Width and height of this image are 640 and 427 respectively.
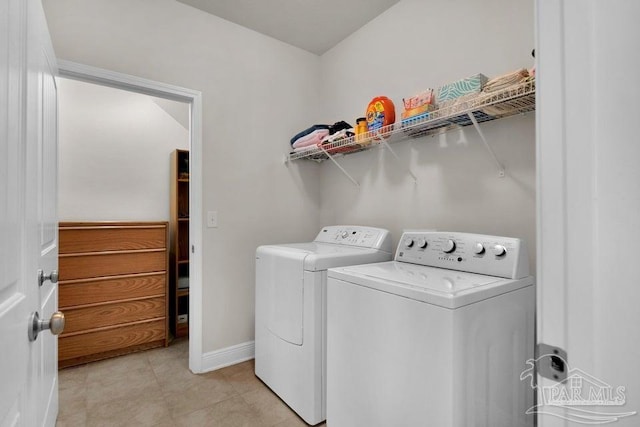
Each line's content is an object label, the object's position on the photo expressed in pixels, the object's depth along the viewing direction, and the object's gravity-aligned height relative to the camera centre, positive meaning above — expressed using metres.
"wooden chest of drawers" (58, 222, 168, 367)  2.36 -0.61
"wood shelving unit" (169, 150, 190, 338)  2.96 -0.32
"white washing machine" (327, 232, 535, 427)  0.99 -0.45
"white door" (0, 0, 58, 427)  0.57 +0.02
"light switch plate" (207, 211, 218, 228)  2.26 -0.04
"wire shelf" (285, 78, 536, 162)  1.32 +0.48
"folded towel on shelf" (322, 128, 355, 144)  2.16 +0.55
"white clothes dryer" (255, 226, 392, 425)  1.66 -0.56
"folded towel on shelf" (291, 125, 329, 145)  2.40 +0.64
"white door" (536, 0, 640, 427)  0.39 +0.00
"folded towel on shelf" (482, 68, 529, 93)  1.31 +0.57
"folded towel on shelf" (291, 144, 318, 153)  2.35 +0.50
